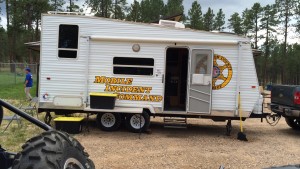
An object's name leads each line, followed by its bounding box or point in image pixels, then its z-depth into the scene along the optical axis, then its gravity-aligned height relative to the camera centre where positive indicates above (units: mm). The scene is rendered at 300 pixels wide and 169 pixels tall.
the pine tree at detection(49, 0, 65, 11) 33375 +9466
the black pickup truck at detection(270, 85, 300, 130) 7269 -662
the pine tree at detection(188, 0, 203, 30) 35886 +8860
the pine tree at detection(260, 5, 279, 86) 38805 +9068
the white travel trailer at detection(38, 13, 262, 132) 7114 +274
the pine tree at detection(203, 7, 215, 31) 40917 +9641
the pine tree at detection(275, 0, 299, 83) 38309 +10547
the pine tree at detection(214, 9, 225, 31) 42186 +9596
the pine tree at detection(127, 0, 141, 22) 34635 +8888
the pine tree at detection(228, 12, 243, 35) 41168 +9281
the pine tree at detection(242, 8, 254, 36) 39670 +8947
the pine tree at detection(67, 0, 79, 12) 34778 +9246
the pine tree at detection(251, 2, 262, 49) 39394 +10067
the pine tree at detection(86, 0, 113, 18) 33901 +9227
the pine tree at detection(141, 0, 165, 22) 35263 +9488
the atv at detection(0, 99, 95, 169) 1406 -464
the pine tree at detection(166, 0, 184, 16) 34134 +9950
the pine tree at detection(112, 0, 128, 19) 34335 +9102
